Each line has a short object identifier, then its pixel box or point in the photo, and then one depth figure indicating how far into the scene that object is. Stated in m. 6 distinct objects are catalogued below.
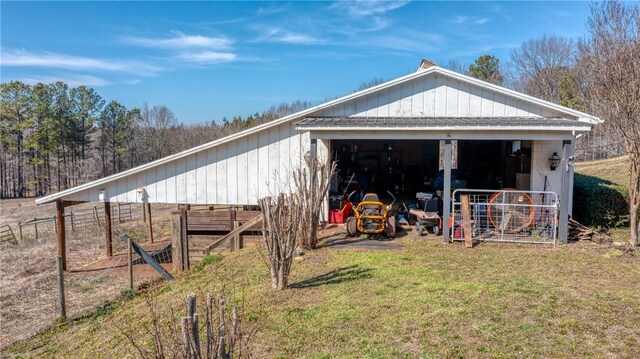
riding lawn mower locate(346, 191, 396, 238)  9.20
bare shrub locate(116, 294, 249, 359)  2.74
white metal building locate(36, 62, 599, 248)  10.55
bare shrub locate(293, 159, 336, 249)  8.41
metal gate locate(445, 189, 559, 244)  8.84
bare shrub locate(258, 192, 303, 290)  6.14
